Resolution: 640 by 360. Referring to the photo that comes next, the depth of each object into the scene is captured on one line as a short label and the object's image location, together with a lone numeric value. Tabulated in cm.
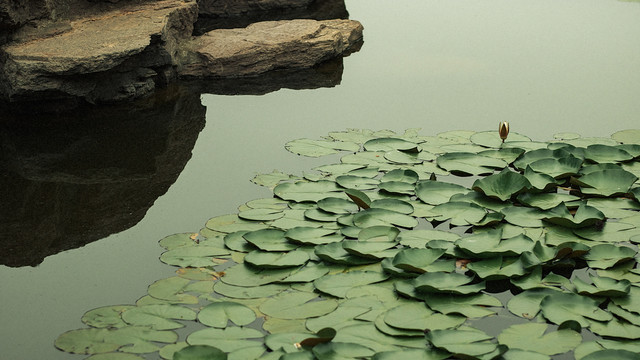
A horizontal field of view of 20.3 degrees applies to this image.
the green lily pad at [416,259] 566
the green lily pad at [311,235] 590
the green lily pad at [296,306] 551
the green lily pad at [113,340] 537
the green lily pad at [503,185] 616
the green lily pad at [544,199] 611
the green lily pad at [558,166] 634
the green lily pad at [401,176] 635
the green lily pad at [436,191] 619
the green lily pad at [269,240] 587
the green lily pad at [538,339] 534
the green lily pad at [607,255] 575
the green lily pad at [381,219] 601
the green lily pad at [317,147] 671
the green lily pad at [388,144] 669
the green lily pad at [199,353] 529
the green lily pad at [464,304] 549
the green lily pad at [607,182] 623
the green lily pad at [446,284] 556
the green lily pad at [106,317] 548
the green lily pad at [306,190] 624
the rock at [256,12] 931
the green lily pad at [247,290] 562
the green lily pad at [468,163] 648
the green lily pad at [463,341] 528
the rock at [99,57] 701
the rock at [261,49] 773
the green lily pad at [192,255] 582
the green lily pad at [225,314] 547
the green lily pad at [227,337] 537
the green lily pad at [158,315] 547
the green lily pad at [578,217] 596
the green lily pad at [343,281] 562
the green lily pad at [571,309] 546
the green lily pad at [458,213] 602
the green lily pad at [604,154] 652
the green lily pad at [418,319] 542
